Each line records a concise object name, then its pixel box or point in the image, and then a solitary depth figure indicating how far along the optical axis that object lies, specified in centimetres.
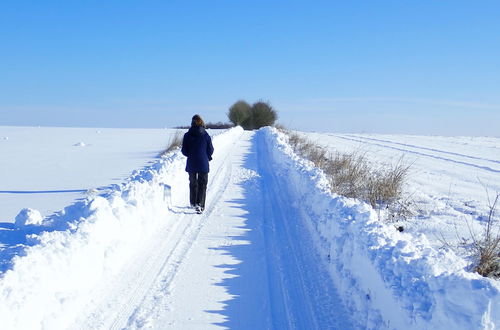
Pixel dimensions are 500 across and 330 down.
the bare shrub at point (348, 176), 1042
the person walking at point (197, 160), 985
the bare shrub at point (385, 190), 987
